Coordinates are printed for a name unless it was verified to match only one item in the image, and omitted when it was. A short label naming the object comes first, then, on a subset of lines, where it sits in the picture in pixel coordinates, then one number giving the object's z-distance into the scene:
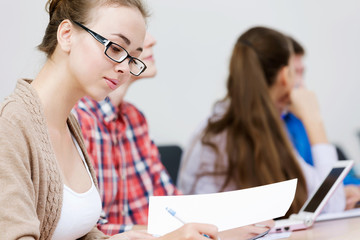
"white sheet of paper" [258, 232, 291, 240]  2.04
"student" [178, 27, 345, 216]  2.82
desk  2.07
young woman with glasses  1.77
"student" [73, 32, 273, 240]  2.41
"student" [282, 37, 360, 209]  3.23
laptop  2.17
